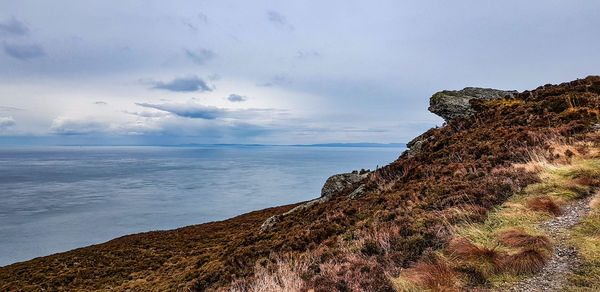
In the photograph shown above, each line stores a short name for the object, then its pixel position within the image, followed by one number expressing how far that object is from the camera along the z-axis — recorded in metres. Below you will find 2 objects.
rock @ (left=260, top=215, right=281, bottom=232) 14.38
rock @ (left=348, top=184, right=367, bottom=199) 12.96
